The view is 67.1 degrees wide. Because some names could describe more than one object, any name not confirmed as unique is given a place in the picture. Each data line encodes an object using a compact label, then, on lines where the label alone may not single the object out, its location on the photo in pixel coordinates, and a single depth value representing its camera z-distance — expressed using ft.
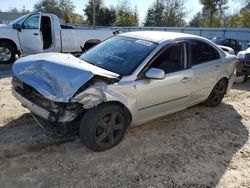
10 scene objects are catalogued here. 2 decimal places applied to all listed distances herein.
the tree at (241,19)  73.09
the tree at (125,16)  92.58
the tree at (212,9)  77.32
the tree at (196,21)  104.84
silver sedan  8.10
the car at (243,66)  19.31
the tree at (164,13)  103.32
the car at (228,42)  34.91
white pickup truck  22.10
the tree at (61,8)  118.17
